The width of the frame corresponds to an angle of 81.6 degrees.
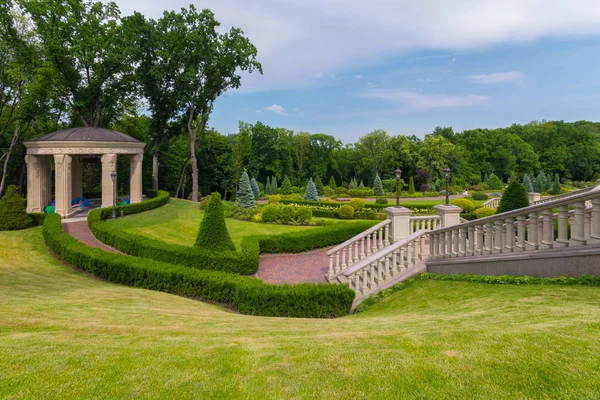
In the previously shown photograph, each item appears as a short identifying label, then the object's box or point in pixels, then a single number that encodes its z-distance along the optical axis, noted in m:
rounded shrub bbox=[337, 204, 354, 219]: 26.55
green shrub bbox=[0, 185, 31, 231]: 19.38
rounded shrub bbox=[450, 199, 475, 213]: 25.44
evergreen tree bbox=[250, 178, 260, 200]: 43.22
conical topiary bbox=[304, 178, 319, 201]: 39.69
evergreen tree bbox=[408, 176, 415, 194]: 47.76
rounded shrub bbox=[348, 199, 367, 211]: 28.28
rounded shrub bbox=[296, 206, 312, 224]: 22.55
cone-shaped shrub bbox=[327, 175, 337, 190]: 52.57
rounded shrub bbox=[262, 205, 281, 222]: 22.92
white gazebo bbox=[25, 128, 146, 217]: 23.94
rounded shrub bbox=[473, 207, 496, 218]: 22.34
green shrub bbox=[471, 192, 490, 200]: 39.25
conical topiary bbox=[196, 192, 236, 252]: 12.98
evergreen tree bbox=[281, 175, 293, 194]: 50.64
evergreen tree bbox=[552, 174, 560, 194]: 44.03
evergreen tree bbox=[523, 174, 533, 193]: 48.72
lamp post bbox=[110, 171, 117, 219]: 22.83
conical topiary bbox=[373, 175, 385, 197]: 48.42
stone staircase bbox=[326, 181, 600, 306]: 5.68
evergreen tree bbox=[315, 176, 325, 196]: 48.66
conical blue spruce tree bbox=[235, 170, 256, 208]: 28.39
